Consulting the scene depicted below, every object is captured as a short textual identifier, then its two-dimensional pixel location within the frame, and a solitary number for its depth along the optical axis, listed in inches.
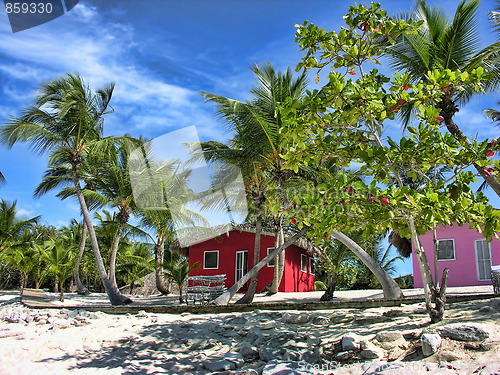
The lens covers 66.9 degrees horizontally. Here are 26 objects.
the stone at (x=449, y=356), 159.3
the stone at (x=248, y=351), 224.2
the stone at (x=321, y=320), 253.9
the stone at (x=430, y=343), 168.2
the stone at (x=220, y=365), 205.4
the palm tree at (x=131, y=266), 941.2
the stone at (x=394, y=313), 238.7
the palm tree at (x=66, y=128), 532.4
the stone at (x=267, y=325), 260.9
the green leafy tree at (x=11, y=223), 880.0
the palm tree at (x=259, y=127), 455.5
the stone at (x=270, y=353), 211.4
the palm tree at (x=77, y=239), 696.4
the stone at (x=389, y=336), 193.8
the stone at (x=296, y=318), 266.7
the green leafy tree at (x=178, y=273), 477.7
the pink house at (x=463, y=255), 535.5
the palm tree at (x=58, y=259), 539.2
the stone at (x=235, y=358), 211.6
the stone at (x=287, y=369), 178.4
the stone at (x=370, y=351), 182.5
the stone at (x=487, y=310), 209.8
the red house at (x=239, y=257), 697.0
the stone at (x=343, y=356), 188.1
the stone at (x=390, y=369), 153.3
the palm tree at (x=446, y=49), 365.7
